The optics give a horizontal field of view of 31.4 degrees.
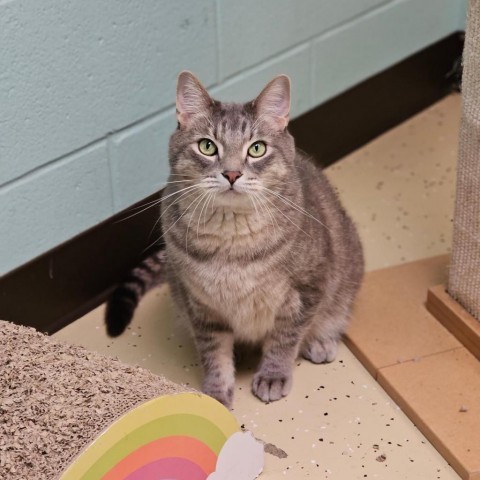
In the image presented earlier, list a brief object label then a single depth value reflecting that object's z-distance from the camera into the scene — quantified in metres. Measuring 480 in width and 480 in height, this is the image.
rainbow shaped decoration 1.49
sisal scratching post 1.90
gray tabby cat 1.75
